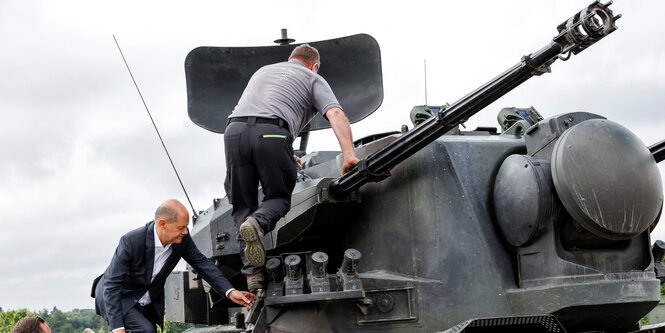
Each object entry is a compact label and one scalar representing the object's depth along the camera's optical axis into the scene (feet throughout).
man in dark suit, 23.90
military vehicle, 22.40
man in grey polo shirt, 24.06
